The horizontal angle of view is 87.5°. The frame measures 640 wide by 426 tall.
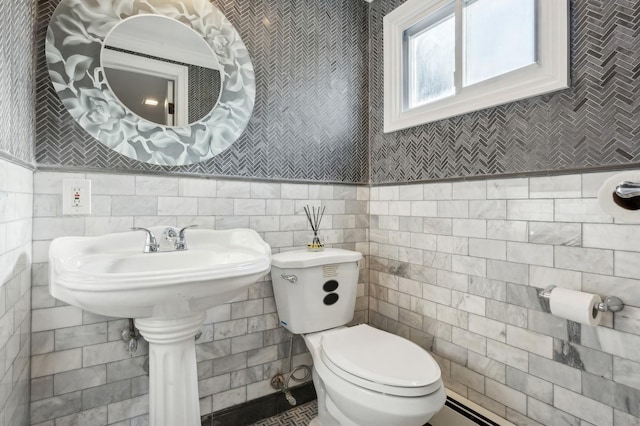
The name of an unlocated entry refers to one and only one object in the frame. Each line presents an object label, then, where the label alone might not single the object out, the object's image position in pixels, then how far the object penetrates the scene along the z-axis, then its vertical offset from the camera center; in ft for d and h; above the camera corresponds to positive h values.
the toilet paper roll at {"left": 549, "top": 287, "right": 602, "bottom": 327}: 3.49 -0.97
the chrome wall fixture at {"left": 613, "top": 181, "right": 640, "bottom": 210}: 2.88 +0.18
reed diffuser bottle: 6.08 -0.04
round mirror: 4.30 +1.98
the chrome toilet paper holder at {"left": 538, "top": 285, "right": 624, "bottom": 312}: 3.53 -0.94
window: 4.19 +2.46
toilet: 3.66 -1.80
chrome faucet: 4.45 -0.35
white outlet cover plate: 4.19 +0.22
